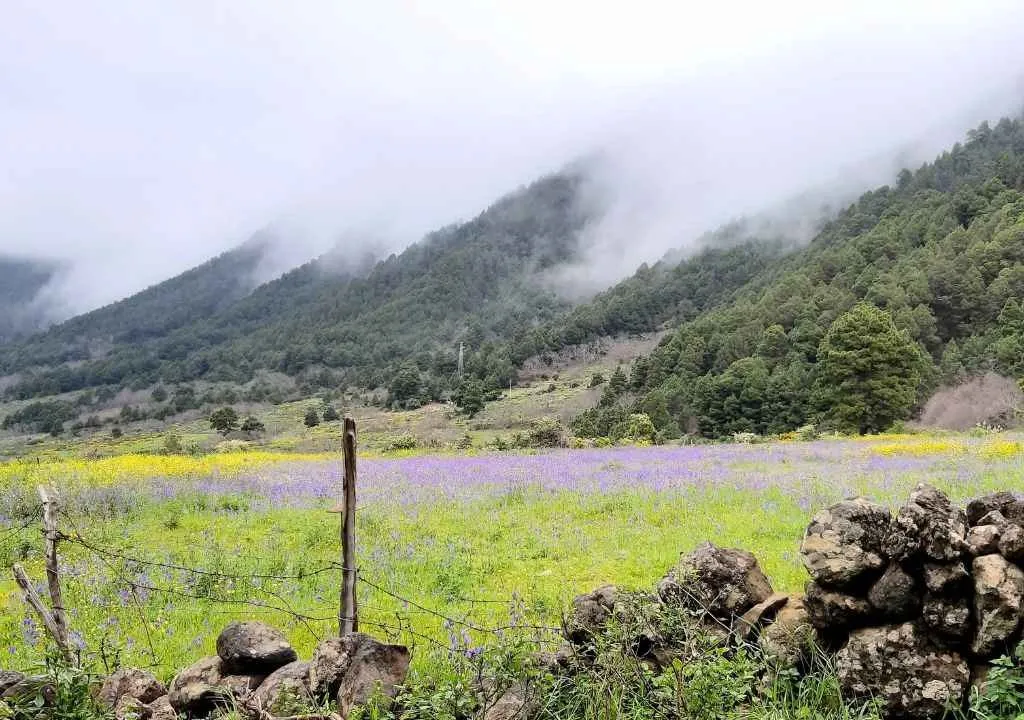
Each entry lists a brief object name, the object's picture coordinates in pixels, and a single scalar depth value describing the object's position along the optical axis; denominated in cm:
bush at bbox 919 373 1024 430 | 3838
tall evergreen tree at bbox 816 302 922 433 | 4166
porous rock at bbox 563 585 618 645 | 467
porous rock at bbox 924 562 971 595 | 392
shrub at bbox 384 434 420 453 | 3438
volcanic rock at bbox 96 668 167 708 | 434
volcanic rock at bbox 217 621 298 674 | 473
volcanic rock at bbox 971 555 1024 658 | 369
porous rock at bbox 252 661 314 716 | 401
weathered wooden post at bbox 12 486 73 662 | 435
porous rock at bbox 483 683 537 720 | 399
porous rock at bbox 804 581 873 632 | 413
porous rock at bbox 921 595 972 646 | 384
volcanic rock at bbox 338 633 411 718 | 426
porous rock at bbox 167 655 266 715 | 441
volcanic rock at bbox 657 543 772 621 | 470
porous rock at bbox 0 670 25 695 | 414
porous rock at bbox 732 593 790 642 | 466
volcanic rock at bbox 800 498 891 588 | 414
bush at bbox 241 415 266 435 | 7706
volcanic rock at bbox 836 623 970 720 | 379
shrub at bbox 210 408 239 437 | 7950
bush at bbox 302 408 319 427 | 8924
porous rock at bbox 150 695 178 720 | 413
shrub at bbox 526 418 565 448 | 3294
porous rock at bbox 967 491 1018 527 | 431
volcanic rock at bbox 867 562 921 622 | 402
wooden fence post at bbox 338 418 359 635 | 525
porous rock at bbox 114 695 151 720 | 406
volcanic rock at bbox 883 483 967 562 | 398
